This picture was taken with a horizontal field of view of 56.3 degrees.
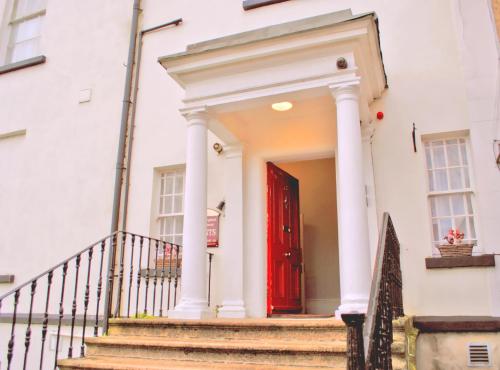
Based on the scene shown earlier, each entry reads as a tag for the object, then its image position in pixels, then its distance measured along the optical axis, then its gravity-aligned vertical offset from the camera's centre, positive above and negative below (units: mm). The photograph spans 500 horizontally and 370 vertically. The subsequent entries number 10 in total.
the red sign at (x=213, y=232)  6204 +836
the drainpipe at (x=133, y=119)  6723 +2606
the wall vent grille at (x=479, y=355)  4539 -550
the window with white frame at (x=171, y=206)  6637 +1270
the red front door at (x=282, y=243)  6051 +715
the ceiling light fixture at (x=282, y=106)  5398 +2176
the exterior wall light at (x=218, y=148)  6336 +1964
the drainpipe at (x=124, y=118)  6703 +2609
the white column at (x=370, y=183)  5305 +1297
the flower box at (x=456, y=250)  4957 +491
